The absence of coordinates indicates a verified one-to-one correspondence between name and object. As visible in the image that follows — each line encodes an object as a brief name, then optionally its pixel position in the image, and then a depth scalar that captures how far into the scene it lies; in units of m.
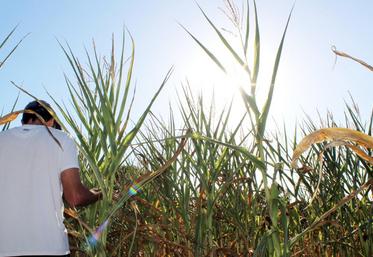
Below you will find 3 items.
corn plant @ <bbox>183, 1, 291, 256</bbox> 1.39
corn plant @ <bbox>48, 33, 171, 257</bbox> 1.76
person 1.80
